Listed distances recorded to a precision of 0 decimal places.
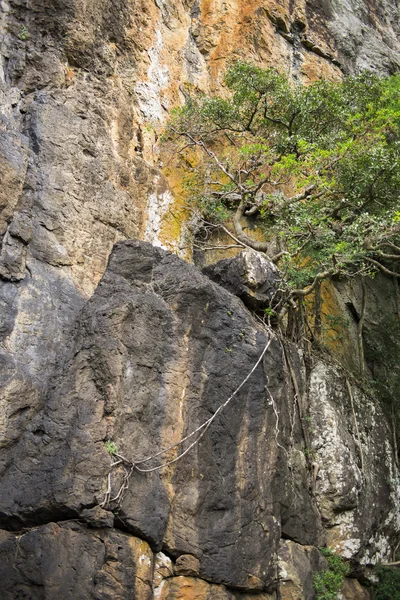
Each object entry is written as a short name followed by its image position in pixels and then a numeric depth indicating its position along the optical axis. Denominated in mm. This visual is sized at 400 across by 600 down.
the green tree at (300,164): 10836
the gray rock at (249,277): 9328
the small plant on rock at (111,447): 7027
